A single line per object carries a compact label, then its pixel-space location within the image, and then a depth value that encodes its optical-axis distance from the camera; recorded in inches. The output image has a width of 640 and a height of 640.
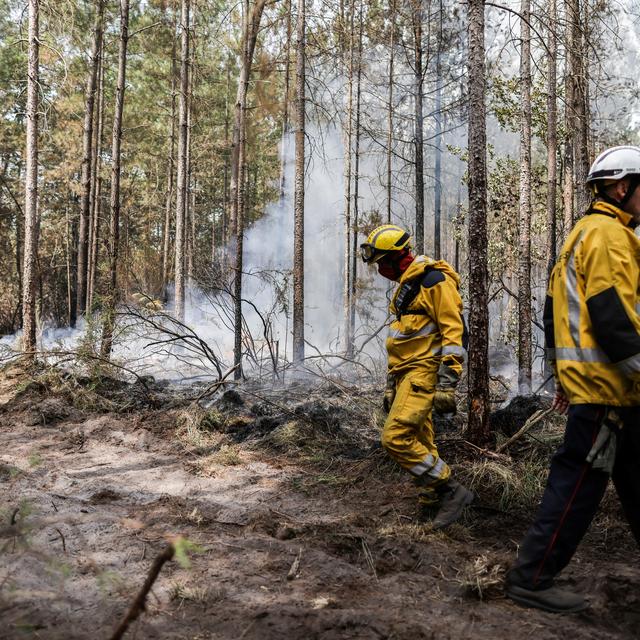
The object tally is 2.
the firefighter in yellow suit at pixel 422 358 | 150.6
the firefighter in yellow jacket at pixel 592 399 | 101.6
